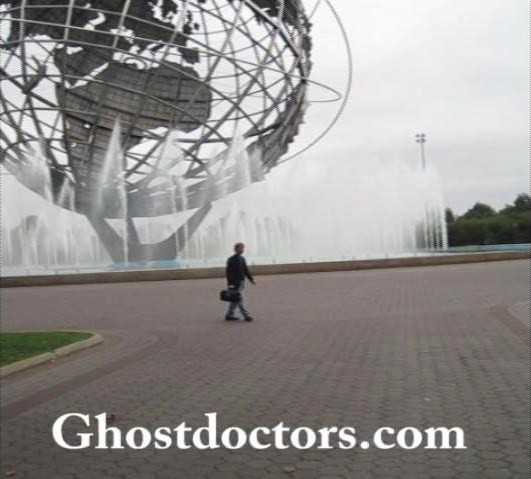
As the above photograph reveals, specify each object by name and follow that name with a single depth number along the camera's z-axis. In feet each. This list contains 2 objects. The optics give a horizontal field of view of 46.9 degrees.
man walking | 29.76
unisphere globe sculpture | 69.00
